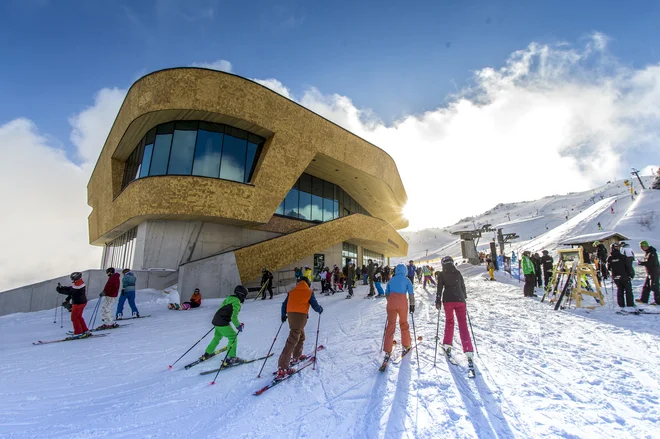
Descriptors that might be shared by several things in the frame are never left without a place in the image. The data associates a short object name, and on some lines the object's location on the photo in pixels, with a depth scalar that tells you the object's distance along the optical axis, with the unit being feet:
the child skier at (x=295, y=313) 14.40
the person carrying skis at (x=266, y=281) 48.55
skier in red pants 24.68
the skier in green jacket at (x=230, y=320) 16.40
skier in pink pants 15.85
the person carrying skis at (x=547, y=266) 38.47
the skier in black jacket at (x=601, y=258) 42.16
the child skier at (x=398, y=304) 15.89
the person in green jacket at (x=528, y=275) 37.14
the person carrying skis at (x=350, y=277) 46.80
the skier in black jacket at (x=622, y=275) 25.91
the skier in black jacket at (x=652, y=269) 25.66
